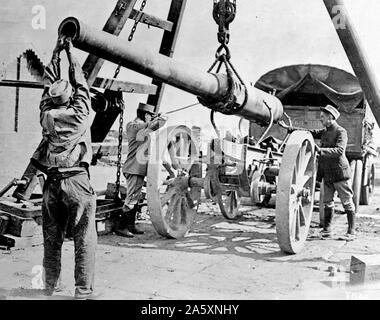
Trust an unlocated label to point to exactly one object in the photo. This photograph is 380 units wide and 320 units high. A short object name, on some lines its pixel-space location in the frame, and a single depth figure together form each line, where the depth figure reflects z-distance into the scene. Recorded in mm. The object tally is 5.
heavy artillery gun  4453
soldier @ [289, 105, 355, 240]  6238
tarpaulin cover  9141
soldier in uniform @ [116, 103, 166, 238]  6137
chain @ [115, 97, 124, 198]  5989
